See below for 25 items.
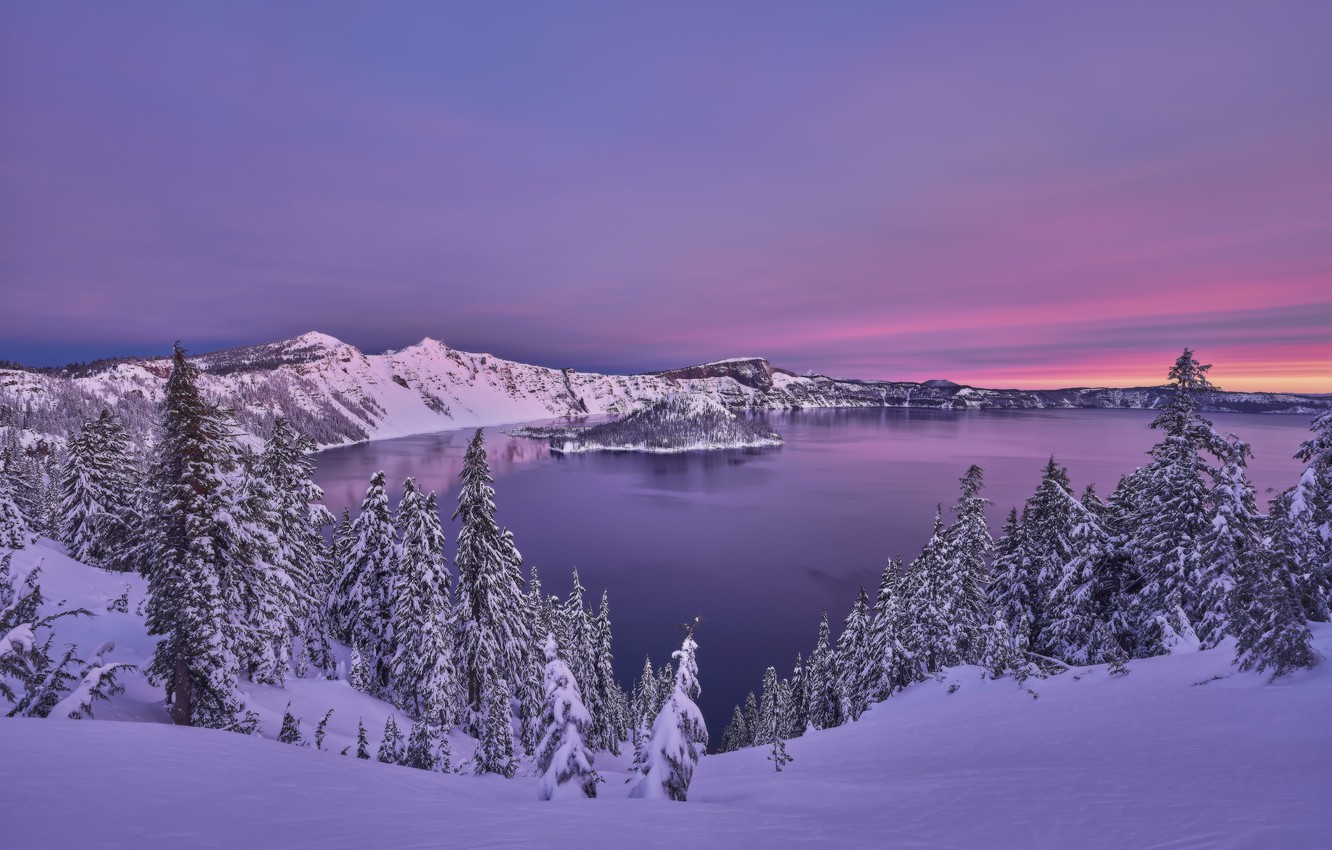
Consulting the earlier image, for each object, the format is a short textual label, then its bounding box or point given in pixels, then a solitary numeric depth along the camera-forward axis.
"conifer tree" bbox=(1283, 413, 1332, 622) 11.22
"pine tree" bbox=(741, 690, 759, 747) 42.99
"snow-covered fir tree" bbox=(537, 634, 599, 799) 10.80
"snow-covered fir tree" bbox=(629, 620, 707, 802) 9.95
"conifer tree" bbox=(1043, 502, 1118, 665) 21.36
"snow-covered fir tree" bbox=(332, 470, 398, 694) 24.73
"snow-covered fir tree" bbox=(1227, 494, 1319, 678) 9.80
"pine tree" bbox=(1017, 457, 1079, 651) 24.23
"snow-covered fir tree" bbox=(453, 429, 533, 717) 22.25
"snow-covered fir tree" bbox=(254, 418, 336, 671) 21.14
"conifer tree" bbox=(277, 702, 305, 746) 13.39
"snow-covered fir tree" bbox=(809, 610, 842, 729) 33.98
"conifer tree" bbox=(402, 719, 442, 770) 15.08
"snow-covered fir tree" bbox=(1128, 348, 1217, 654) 18.38
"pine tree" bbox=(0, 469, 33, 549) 21.29
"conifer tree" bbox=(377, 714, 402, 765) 14.48
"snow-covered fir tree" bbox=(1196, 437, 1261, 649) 17.25
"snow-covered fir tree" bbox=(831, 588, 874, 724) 27.12
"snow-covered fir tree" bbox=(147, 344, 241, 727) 13.09
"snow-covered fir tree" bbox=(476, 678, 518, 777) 17.19
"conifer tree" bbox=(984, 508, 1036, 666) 26.03
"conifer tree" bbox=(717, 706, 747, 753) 42.53
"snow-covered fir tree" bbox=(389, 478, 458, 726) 21.03
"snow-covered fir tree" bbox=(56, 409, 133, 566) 33.62
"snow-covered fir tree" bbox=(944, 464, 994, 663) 25.05
